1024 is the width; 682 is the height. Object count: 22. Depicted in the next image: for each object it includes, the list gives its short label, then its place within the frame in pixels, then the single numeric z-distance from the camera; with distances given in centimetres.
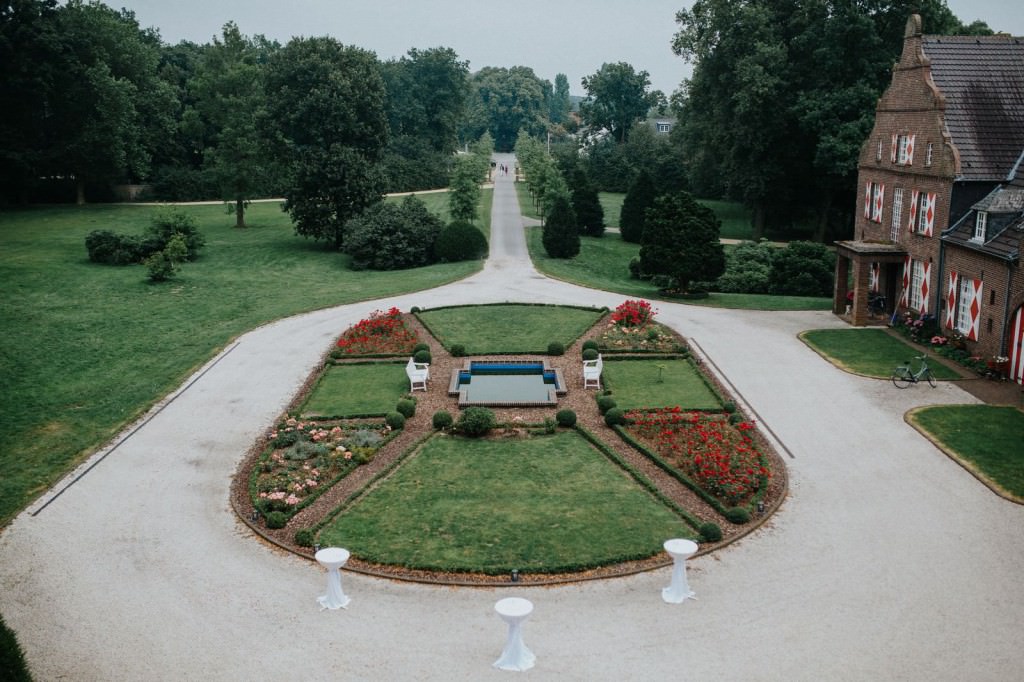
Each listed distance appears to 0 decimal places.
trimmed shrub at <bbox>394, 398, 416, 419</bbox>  2380
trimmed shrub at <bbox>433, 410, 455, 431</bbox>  2289
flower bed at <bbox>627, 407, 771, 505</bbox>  1905
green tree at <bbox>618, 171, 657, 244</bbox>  5703
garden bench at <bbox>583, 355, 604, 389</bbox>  2614
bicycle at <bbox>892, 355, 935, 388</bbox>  2620
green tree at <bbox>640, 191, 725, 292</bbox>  3662
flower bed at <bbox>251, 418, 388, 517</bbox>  1906
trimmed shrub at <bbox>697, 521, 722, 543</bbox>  1705
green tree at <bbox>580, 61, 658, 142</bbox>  10662
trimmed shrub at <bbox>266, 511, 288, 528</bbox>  1775
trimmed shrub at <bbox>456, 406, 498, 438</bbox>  2239
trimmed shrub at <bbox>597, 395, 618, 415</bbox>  2366
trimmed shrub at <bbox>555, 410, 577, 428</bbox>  2302
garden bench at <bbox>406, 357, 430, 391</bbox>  2609
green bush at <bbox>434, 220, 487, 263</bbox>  4753
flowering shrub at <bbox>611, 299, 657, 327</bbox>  3231
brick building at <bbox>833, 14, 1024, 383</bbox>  2784
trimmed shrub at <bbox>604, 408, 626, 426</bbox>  2303
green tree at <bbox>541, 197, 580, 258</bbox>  4831
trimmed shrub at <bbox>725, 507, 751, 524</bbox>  1780
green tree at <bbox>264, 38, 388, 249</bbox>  4972
